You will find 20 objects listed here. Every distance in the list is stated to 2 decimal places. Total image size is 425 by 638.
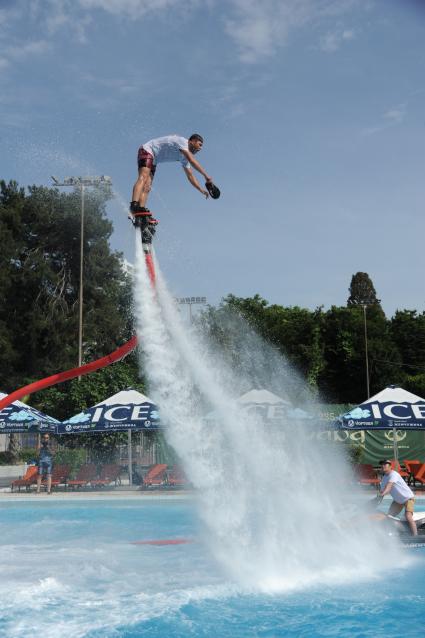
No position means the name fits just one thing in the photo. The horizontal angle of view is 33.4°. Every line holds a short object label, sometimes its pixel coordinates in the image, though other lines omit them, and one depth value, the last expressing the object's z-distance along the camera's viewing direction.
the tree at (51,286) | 49.16
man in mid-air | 10.11
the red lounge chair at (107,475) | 25.77
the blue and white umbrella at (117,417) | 23.59
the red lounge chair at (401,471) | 21.80
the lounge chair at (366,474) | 23.52
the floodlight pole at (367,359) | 59.19
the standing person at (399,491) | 13.22
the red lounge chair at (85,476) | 25.60
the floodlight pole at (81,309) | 47.17
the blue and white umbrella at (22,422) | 24.22
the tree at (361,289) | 90.07
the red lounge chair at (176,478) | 24.88
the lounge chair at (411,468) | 24.02
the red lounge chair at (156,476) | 25.03
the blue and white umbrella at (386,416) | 22.55
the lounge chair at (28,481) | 25.73
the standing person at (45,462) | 24.23
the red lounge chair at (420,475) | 23.33
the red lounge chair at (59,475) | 25.92
